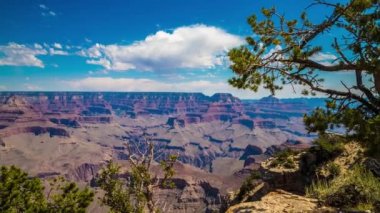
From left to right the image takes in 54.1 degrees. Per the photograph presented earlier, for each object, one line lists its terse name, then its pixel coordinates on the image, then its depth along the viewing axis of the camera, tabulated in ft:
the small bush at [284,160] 103.73
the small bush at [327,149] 98.22
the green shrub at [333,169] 88.23
